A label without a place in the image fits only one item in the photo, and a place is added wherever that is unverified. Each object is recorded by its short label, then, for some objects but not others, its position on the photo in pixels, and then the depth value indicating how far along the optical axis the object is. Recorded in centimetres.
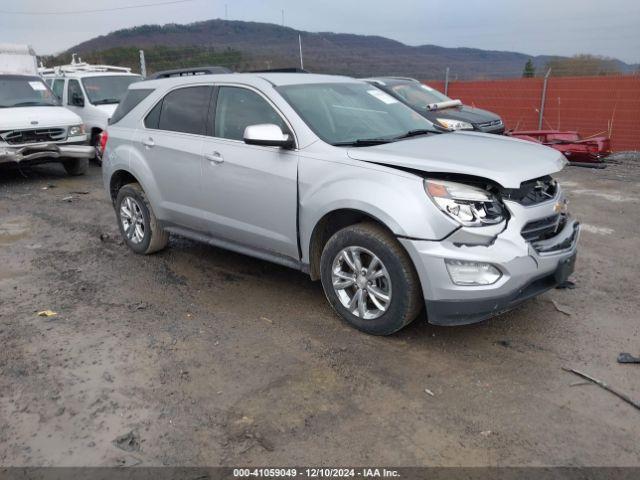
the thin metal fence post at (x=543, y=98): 1386
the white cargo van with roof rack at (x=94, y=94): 1121
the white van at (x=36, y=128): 928
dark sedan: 985
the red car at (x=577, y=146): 1044
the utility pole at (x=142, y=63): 1855
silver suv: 338
